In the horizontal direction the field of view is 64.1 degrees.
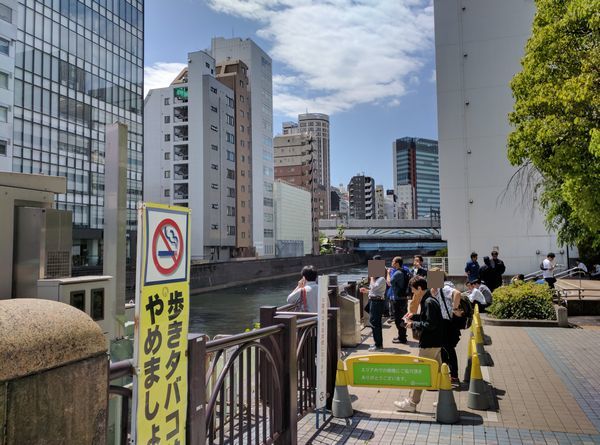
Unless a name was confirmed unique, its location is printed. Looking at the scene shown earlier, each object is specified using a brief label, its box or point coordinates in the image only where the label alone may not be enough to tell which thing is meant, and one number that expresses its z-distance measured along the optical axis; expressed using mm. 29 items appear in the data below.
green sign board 5805
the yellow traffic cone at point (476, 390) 6312
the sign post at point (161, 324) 2434
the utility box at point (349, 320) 10664
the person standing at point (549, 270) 17438
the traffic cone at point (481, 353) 8641
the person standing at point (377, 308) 10039
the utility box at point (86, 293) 4387
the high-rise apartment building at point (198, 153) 67250
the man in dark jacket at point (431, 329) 6918
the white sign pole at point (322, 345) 5785
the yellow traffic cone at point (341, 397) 6109
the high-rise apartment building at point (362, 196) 187125
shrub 13781
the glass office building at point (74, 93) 42375
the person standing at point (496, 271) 16561
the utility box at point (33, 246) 4211
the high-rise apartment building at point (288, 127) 199125
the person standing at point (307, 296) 8281
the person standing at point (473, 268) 16094
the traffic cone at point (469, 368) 7254
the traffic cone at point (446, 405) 5801
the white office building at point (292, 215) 90562
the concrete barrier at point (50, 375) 1776
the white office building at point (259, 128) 81250
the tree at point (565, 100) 9844
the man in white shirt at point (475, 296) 14414
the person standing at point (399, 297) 10844
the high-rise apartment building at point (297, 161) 115625
